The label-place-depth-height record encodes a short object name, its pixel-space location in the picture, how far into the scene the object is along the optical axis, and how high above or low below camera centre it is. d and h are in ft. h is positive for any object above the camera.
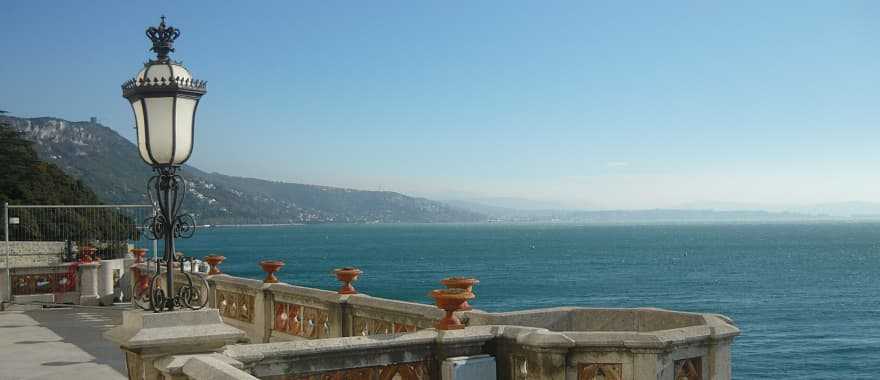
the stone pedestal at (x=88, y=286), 64.75 -5.48
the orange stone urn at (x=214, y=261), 48.26 -2.80
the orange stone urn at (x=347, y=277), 35.65 -2.75
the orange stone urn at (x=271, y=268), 41.16 -2.70
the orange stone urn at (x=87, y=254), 67.62 -3.38
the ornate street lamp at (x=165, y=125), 21.52 +2.18
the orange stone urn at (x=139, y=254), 70.92 -3.48
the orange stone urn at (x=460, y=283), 27.20 -2.30
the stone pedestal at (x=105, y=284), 65.36 -5.41
